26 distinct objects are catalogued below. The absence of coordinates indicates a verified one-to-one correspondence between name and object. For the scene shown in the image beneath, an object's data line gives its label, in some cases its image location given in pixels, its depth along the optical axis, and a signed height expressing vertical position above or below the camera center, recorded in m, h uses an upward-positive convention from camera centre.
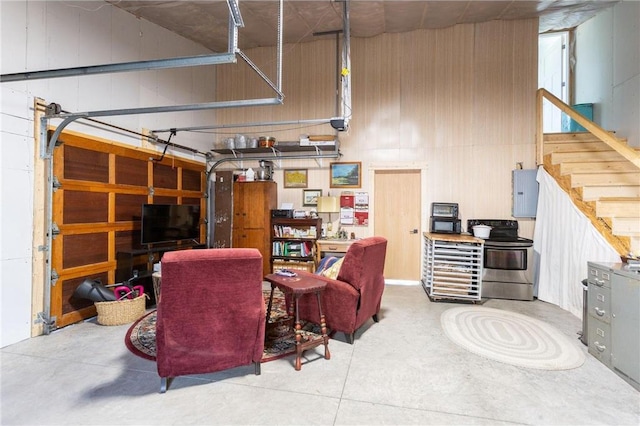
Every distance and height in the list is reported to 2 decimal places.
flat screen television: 3.99 -0.18
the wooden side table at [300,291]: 2.46 -0.68
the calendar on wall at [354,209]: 5.45 +0.08
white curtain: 3.63 -0.43
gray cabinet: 2.27 -0.87
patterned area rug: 2.71 -1.31
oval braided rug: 2.61 -1.30
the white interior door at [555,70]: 5.93 +3.12
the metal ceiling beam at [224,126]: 3.75 +1.25
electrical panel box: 4.79 +0.37
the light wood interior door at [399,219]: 5.34 -0.09
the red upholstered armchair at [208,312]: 2.04 -0.74
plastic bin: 5.25 +1.87
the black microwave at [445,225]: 4.88 -0.19
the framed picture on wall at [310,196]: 5.63 +0.33
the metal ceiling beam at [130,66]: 1.97 +1.06
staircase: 3.41 +0.48
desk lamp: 5.38 +0.15
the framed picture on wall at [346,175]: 5.48 +0.73
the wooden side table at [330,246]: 4.98 -0.58
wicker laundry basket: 3.32 -1.18
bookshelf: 5.21 -0.55
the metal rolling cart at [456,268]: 4.18 -0.79
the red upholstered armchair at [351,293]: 2.84 -0.80
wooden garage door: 3.25 +0.04
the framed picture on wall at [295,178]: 5.70 +0.69
